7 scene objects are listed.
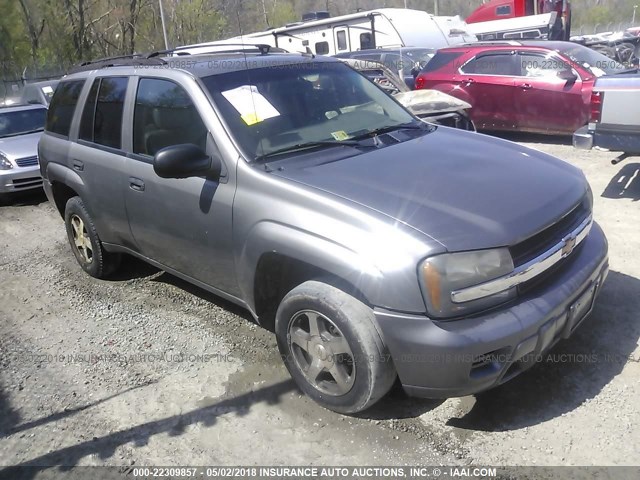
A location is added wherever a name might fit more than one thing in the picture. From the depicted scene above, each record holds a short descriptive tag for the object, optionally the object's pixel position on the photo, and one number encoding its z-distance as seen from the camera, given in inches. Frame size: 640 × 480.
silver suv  101.4
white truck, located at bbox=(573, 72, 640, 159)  214.6
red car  337.7
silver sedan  332.2
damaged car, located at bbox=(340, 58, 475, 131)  249.2
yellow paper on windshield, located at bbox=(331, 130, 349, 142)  138.7
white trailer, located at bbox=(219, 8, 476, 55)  650.8
